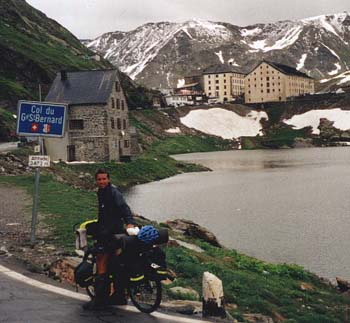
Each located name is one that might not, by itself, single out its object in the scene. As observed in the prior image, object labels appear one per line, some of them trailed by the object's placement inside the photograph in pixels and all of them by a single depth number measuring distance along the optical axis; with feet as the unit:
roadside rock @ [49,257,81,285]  40.27
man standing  33.22
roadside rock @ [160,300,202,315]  34.14
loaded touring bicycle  31.89
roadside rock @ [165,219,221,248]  81.25
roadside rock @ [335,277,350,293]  57.73
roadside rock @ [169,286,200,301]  39.34
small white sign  50.89
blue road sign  48.29
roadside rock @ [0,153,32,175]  135.13
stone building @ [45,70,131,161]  208.95
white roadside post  33.46
